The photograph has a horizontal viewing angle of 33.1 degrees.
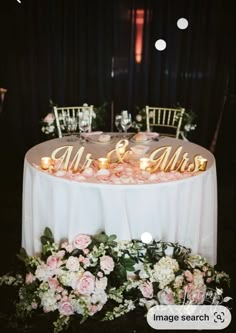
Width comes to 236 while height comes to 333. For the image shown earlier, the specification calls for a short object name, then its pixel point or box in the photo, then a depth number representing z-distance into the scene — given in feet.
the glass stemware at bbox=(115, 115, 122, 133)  10.47
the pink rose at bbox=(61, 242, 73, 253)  7.54
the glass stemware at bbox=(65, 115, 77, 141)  12.22
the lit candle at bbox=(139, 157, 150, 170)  7.85
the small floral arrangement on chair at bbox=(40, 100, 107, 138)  12.19
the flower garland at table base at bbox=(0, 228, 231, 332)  7.35
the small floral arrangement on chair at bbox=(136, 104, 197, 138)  12.90
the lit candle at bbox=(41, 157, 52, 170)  7.73
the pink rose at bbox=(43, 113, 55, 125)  12.13
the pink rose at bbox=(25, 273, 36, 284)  7.76
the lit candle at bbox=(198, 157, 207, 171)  7.84
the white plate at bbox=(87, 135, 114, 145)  9.69
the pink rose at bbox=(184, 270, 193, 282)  7.42
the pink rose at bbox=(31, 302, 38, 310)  7.67
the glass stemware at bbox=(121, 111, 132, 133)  10.33
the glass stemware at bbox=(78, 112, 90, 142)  9.94
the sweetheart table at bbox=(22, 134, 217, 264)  7.34
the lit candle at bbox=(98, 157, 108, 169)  7.82
